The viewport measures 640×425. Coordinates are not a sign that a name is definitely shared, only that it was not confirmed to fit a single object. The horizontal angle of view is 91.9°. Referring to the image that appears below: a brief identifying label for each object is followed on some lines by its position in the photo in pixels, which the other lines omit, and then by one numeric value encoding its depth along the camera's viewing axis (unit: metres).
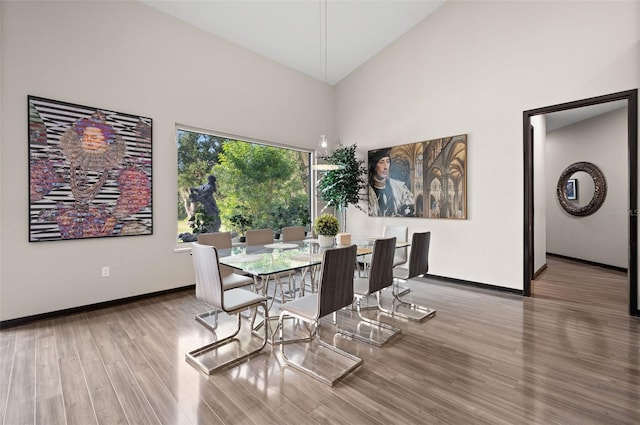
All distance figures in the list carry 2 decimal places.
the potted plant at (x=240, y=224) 5.04
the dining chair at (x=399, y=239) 4.20
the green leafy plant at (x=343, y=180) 5.65
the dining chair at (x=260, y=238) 3.92
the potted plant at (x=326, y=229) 3.49
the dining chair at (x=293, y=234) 4.34
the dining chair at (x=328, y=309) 2.27
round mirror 5.96
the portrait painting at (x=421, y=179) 4.71
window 4.58
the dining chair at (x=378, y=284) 2.80
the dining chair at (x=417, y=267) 3.36
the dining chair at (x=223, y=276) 3.17
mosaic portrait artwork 3.28
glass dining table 2.49
